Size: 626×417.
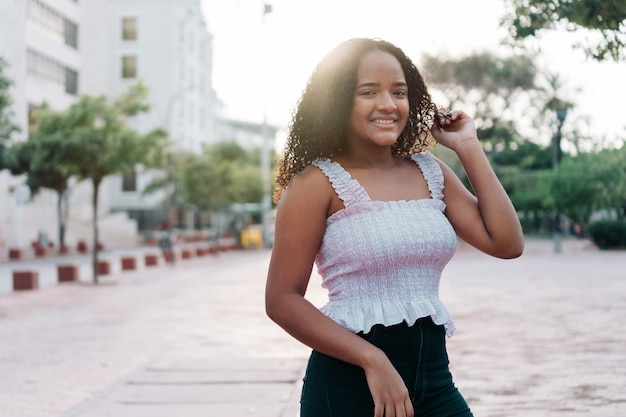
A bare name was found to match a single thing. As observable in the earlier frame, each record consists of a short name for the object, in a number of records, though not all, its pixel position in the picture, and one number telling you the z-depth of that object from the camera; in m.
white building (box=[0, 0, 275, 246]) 46.47
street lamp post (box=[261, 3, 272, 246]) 41.91
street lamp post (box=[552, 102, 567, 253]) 34.94
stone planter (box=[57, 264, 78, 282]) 21.77
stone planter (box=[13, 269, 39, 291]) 19.17
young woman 2.32
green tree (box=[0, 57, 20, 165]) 24.34
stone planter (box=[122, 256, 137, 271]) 26.40
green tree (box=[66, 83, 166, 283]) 20.61
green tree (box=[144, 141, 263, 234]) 46.97
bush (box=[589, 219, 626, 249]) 39.16
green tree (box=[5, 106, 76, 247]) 20.50
